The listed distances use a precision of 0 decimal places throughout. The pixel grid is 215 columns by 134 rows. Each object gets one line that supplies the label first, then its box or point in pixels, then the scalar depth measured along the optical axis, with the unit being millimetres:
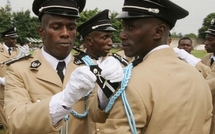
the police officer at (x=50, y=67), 2297
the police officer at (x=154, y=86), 1600
